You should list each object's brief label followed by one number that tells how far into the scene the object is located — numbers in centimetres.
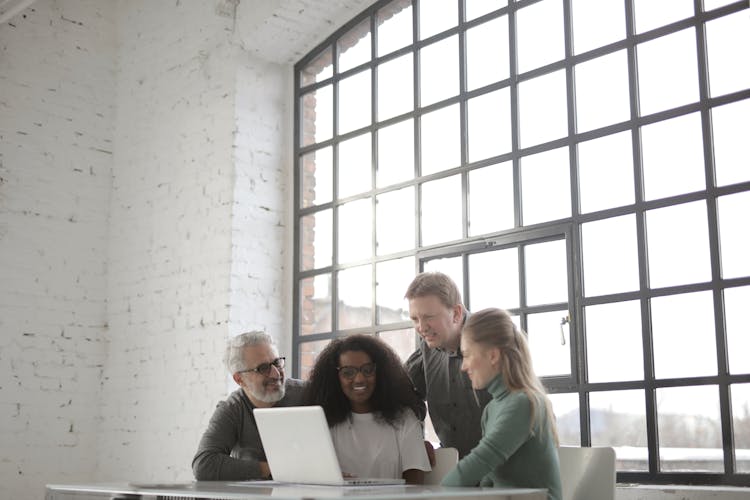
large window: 395
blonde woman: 289
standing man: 369
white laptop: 304
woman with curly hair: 351
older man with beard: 386
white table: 250
